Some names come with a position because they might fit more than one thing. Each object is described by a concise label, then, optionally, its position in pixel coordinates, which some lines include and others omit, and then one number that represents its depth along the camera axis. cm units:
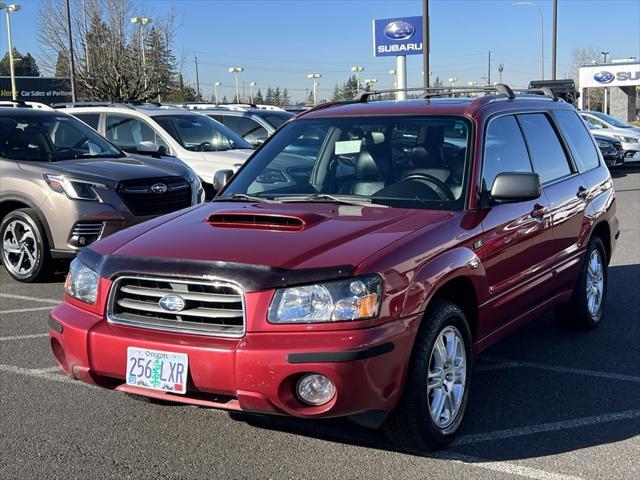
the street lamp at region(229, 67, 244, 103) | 5609
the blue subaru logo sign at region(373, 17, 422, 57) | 2250
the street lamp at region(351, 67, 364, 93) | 5428
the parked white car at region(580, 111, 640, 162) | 2155
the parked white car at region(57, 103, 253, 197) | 1138
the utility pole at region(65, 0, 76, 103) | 2527
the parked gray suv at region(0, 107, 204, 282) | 759
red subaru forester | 330
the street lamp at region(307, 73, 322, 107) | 5652
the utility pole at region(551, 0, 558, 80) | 2911
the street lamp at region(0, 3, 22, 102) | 3619
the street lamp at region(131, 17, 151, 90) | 2925
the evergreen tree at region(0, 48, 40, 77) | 7235
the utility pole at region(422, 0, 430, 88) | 1730
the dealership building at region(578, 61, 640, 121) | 5003
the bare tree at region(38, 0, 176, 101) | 2867
